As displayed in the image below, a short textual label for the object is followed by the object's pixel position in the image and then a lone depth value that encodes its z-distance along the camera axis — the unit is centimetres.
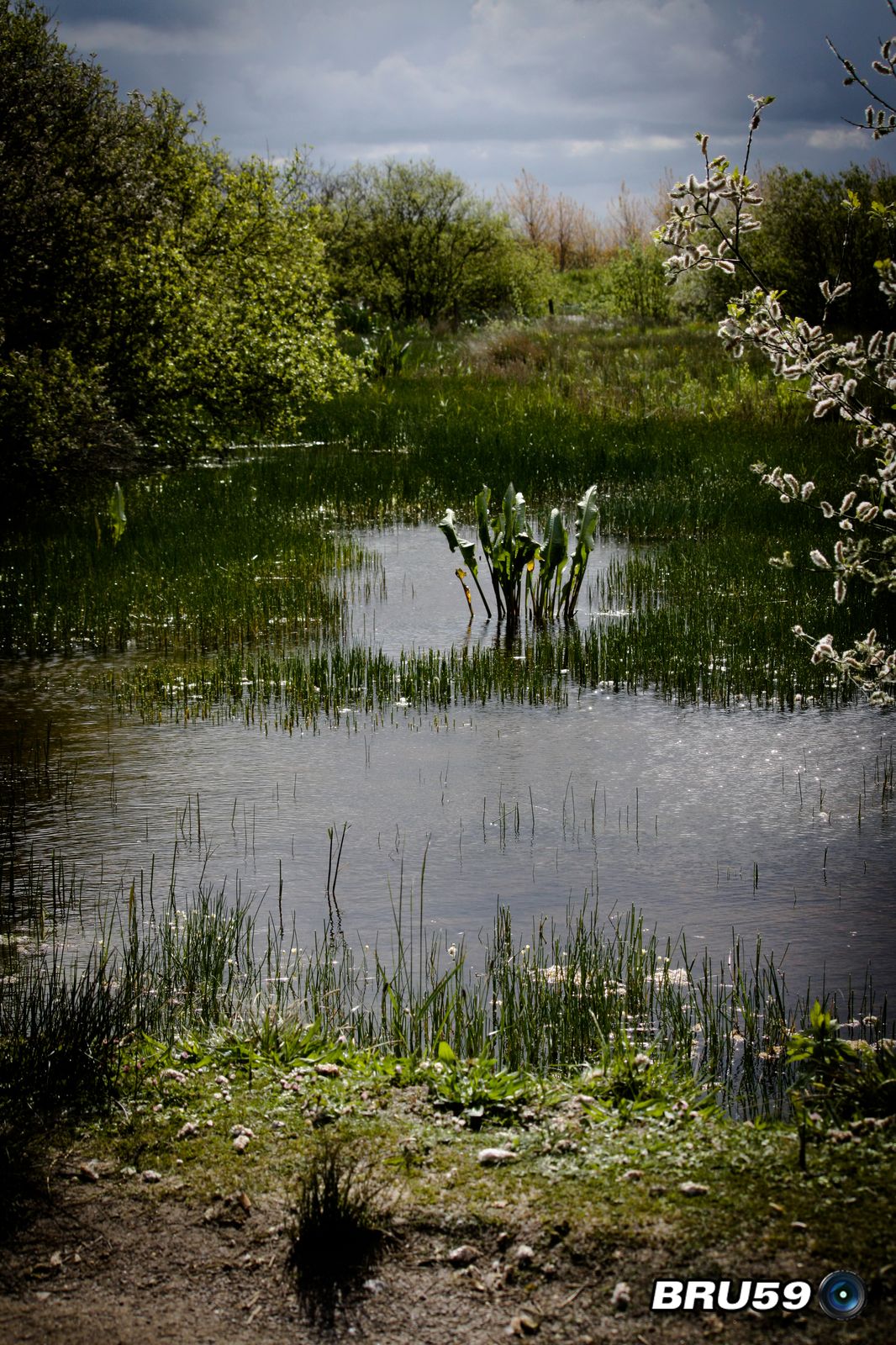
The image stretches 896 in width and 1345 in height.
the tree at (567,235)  7925
